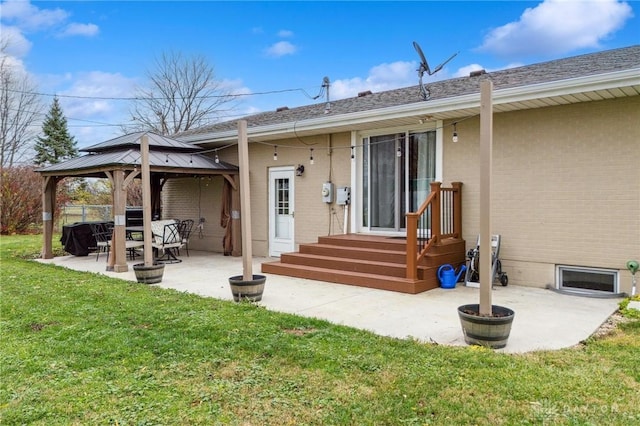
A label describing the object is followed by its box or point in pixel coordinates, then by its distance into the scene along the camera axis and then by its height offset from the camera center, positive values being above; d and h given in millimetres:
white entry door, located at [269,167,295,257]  10000 +52
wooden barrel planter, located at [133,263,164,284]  6910 -943
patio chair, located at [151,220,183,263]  9430 -514
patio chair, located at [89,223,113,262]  9836 -439
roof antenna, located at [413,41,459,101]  7664 +2544
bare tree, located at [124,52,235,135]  27328 +7084
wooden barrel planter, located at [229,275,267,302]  5562 -958
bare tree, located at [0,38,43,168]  23359 +5491
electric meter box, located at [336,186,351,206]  8836 +336
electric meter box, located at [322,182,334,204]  9055 +407
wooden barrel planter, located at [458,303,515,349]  3703 -977
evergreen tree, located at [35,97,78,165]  31531 +5326
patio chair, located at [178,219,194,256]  10245 -460
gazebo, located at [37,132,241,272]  8242 +913
